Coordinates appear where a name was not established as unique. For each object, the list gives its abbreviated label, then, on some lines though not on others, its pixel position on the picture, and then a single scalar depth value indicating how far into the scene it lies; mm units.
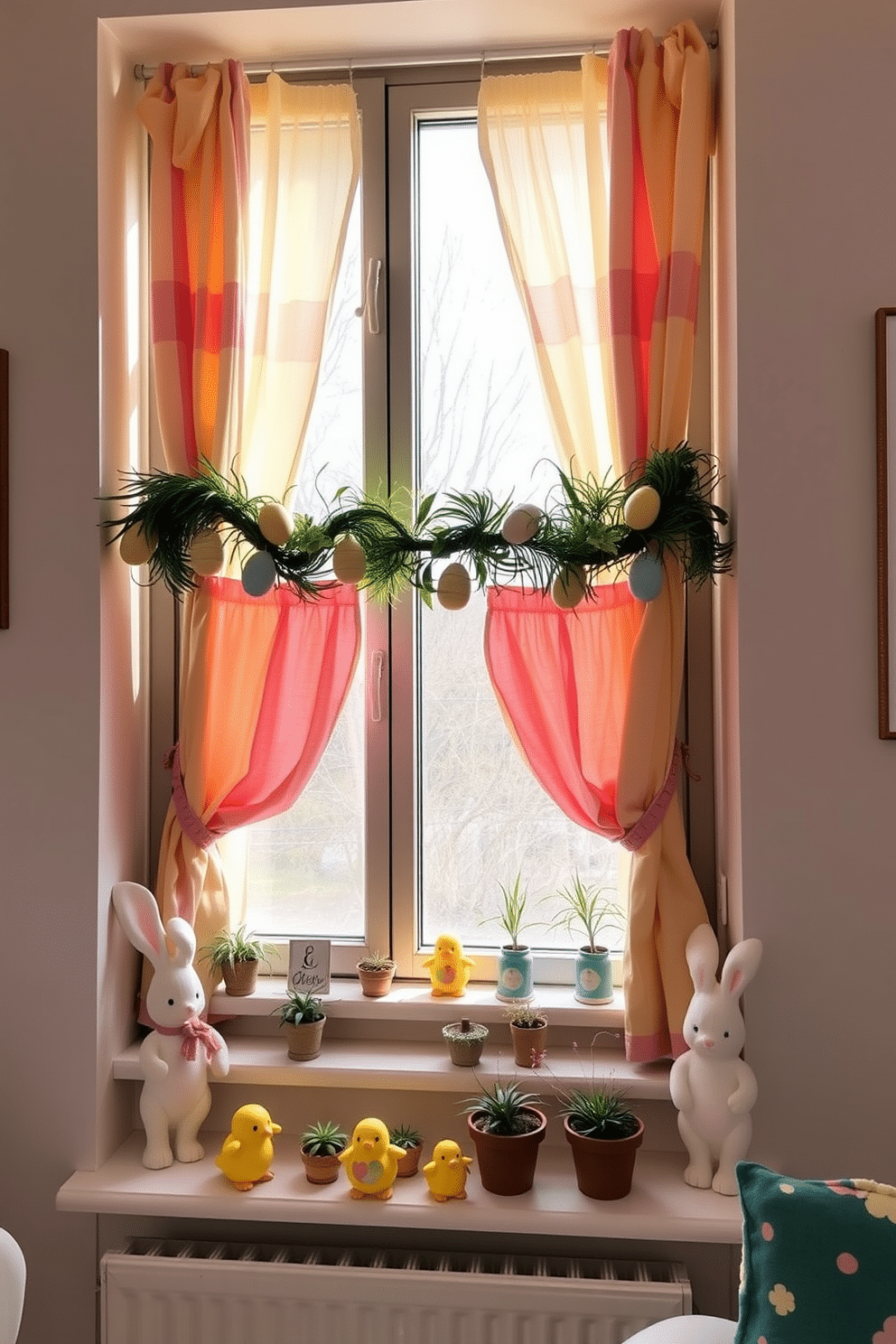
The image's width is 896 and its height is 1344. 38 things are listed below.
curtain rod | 2170
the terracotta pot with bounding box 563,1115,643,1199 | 1827
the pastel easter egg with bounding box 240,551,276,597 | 2016
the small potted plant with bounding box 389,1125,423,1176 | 1928
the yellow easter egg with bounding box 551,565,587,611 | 1988
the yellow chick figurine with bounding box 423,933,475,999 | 2135
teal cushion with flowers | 1209
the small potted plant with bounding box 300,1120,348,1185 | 1897
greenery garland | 1952
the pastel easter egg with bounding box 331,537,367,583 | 1987
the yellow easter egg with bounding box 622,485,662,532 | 1905
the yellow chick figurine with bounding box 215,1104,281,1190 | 1873
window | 2234
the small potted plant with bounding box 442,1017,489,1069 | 2004
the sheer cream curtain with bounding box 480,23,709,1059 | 2006
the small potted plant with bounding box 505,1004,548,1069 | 1989
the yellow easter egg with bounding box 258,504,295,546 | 1991
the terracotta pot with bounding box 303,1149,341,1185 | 1896
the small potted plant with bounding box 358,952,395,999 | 2146
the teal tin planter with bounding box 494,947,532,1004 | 2102
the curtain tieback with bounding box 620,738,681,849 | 2012
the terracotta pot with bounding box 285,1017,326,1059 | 2039
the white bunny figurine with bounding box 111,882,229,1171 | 1962
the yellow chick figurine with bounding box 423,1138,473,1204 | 1841
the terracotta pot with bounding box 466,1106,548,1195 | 1836
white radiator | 1803
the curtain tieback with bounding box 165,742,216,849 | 2135
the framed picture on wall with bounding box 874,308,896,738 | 1831
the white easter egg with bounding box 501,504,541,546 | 1947
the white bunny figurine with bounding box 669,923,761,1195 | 1812
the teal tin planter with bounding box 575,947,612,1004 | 2094
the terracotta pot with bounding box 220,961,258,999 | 2152
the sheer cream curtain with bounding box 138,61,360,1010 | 2135
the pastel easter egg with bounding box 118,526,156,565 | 1987
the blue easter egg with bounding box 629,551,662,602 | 1955
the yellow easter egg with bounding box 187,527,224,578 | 2016
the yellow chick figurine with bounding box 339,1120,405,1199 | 1841
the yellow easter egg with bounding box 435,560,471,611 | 1992
